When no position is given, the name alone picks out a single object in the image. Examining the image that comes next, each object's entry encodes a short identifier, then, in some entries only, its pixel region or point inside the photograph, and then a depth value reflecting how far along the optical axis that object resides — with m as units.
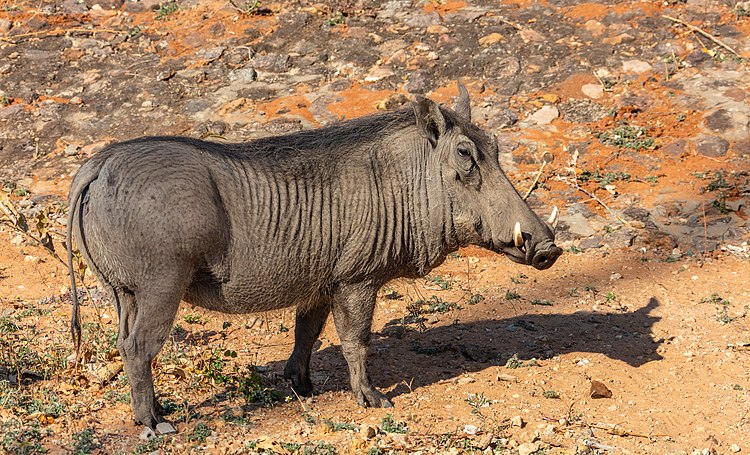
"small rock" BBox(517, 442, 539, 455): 9.67
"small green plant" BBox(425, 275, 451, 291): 14.90
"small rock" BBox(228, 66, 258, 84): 21.31
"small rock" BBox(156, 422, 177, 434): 9.80
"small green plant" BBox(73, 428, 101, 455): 9.35
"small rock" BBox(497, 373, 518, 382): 11.72
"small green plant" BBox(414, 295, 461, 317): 14.06
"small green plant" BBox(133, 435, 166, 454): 9.41
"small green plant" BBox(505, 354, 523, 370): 12.09
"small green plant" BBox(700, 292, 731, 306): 14.06
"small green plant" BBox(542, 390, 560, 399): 11.23
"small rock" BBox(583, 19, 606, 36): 22.25
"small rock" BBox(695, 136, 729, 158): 18.61
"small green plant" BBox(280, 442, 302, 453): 9.54
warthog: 9.34
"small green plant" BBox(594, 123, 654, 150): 19.00
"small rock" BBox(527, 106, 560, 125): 20.05
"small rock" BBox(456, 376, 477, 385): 11.65
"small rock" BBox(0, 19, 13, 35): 23.46
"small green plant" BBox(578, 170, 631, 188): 18.05
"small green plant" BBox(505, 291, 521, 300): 14.52
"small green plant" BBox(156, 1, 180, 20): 23.89
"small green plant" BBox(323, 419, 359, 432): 10.12
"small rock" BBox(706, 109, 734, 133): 19.14
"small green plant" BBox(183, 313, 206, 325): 13.49
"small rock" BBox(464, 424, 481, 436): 10.09
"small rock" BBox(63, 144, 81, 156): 19.44
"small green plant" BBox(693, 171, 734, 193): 17.44
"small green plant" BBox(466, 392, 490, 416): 10.80
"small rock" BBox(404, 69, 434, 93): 20.83
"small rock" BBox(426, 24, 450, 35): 22.50
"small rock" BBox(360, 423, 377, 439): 9.87
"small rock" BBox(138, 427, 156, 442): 9.65
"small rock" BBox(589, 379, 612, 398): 11.27
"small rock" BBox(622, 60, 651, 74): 21.14
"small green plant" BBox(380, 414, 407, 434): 10.10
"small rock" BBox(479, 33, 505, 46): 22.05
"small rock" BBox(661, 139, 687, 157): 18.73
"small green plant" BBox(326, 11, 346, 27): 22.89
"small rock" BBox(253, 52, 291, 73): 21.73
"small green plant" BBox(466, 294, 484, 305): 14.37
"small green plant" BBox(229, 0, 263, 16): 23.34
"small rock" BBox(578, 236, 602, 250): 16.27
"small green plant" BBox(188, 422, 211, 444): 9.72
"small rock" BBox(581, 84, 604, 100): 20.55
